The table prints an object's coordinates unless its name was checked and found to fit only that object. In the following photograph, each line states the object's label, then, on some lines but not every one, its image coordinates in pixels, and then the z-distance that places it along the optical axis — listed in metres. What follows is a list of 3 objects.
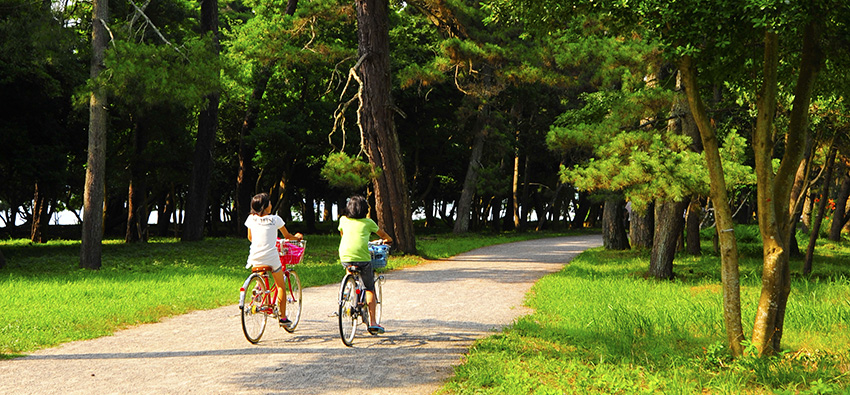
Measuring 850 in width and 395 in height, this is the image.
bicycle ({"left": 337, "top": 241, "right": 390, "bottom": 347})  7.02
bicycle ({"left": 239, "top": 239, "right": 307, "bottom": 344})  7.06
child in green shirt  7.35
